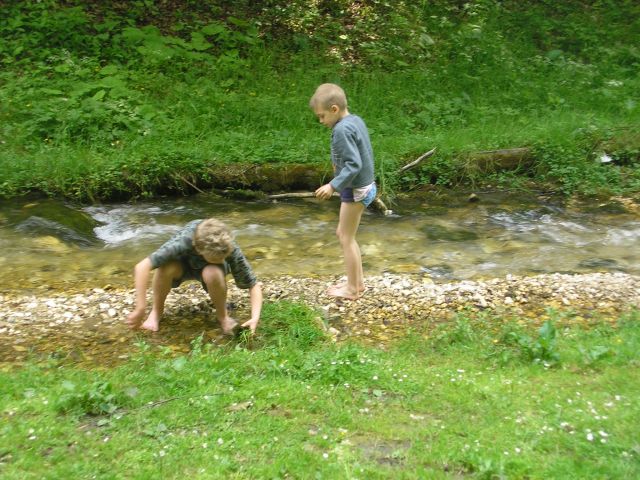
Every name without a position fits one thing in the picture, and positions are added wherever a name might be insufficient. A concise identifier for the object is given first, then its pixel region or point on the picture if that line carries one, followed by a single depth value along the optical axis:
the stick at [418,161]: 8.86
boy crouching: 4.45
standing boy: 5.02
